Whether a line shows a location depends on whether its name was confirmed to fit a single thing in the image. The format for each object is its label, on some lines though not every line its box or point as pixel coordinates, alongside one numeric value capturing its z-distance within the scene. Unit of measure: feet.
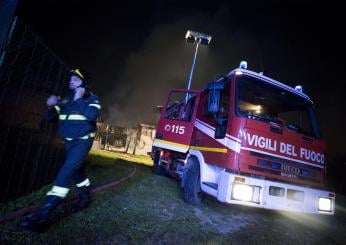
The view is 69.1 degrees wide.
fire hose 8.47
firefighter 8.80
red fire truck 12.89
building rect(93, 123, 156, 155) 63.05
